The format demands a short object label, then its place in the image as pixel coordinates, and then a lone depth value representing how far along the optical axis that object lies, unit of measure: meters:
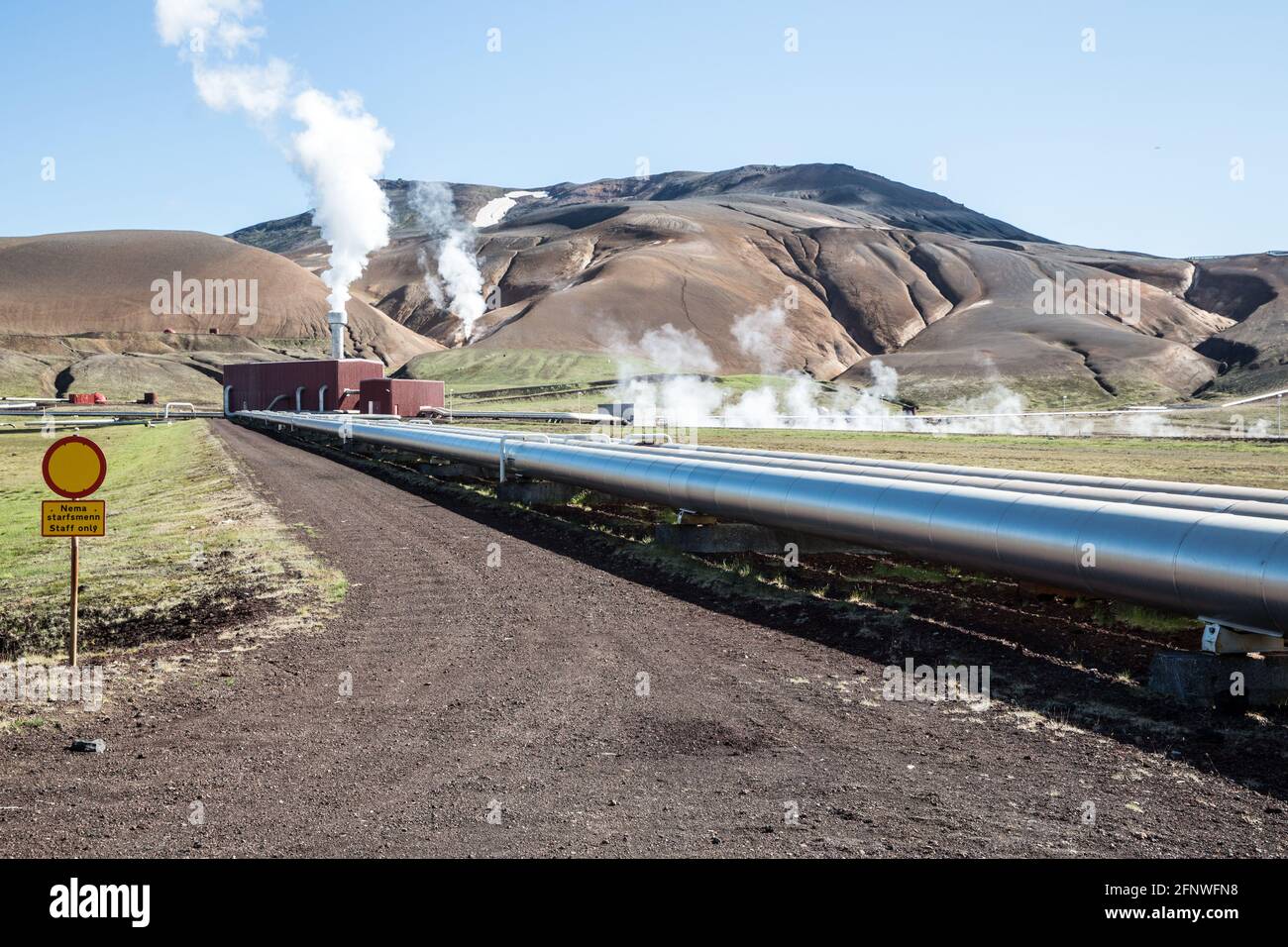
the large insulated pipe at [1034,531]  9.75
